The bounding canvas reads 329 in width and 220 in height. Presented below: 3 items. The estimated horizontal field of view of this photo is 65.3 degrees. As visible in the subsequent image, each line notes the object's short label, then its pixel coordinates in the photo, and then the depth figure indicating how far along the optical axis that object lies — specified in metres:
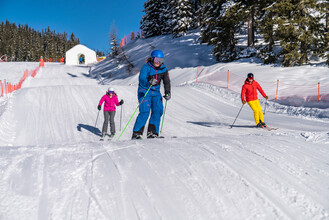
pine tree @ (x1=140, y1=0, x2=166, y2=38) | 43.41
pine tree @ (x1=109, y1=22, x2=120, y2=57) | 43.62
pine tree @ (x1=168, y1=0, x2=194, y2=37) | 34.28
